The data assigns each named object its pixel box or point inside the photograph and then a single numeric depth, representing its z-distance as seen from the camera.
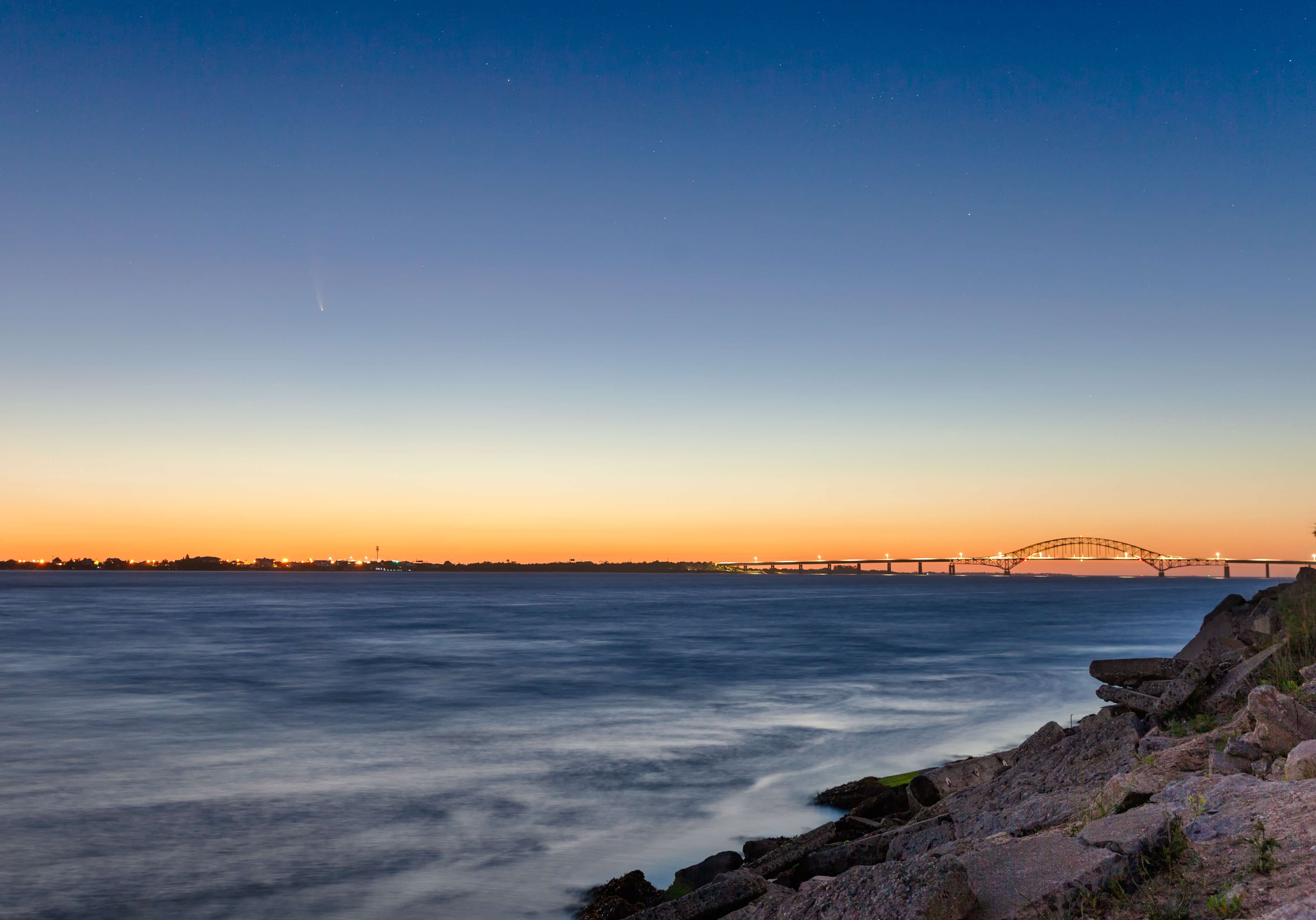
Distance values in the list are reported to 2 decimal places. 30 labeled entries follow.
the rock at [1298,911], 4.67
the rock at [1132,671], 16.00
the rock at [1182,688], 12.41
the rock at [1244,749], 8.18
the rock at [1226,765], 8.09
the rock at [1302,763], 6.96
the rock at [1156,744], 10.81
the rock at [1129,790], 7.25
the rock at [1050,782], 9.66
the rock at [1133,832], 5.86
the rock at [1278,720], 8.20
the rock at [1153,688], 15.12
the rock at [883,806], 14.55
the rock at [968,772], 13.70
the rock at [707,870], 11.43
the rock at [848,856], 10.09
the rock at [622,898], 10.99
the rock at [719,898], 8.48
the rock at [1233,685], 12.10
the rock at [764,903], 7.79
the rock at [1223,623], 24.64
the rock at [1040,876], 5.61
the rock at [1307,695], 10.09
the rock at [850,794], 16.61
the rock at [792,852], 10.84
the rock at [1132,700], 12.93
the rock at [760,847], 12.73
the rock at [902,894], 5.62
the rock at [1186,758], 9.23
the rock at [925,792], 13.58
